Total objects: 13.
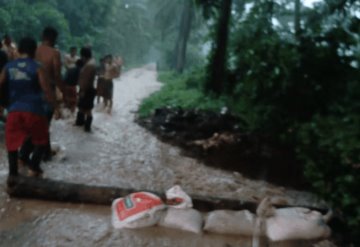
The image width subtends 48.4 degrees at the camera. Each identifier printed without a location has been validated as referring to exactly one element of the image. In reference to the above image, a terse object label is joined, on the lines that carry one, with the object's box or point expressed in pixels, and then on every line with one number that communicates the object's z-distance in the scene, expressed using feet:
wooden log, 13.92
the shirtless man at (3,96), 14.34
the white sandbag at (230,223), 12.91
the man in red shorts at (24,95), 13.75
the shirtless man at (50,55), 17.56
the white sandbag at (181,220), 12.89
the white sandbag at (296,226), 12.75
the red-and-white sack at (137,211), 12.73
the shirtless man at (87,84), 24.91
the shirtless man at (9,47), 27.89
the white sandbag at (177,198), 13.87
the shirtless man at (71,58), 34.45
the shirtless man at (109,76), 35.42
